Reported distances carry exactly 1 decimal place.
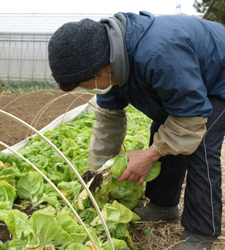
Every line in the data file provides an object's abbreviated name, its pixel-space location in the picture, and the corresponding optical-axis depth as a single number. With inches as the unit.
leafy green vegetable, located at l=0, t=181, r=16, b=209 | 70.6
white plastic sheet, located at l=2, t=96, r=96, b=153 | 117.4
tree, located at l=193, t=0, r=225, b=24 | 242.1
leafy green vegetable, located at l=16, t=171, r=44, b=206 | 77.5
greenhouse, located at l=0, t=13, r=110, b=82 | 395.5
